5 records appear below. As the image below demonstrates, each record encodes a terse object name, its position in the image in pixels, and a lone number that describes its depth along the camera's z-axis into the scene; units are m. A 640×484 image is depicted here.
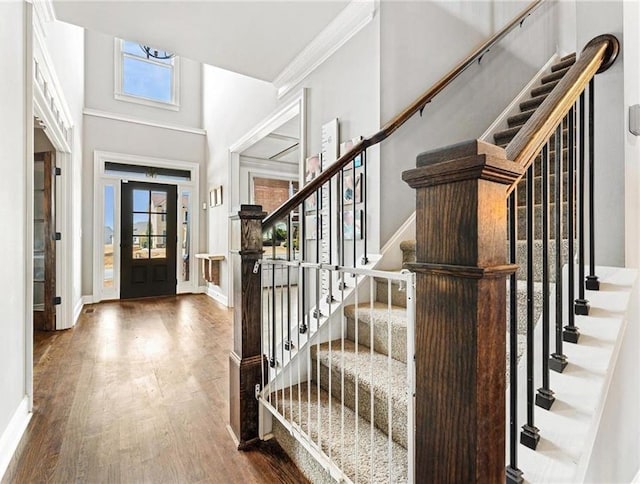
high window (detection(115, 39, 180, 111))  5.76
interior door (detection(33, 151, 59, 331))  3.71
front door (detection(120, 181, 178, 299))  5.60
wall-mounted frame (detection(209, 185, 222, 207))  5.45
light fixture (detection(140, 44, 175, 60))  6.00
